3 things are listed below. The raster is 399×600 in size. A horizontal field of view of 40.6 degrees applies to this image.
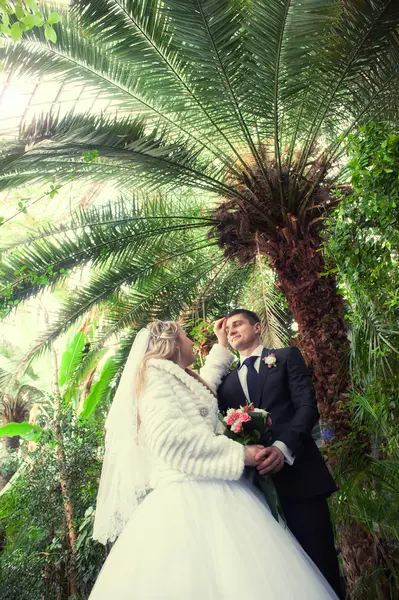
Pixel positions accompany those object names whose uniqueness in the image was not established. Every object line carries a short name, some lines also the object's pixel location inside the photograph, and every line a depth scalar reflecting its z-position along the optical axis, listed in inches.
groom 131.1
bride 93.7
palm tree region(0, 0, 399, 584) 183.9
